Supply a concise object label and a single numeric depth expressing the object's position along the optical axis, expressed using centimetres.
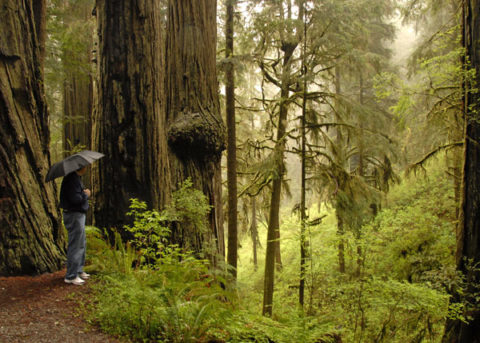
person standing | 384
